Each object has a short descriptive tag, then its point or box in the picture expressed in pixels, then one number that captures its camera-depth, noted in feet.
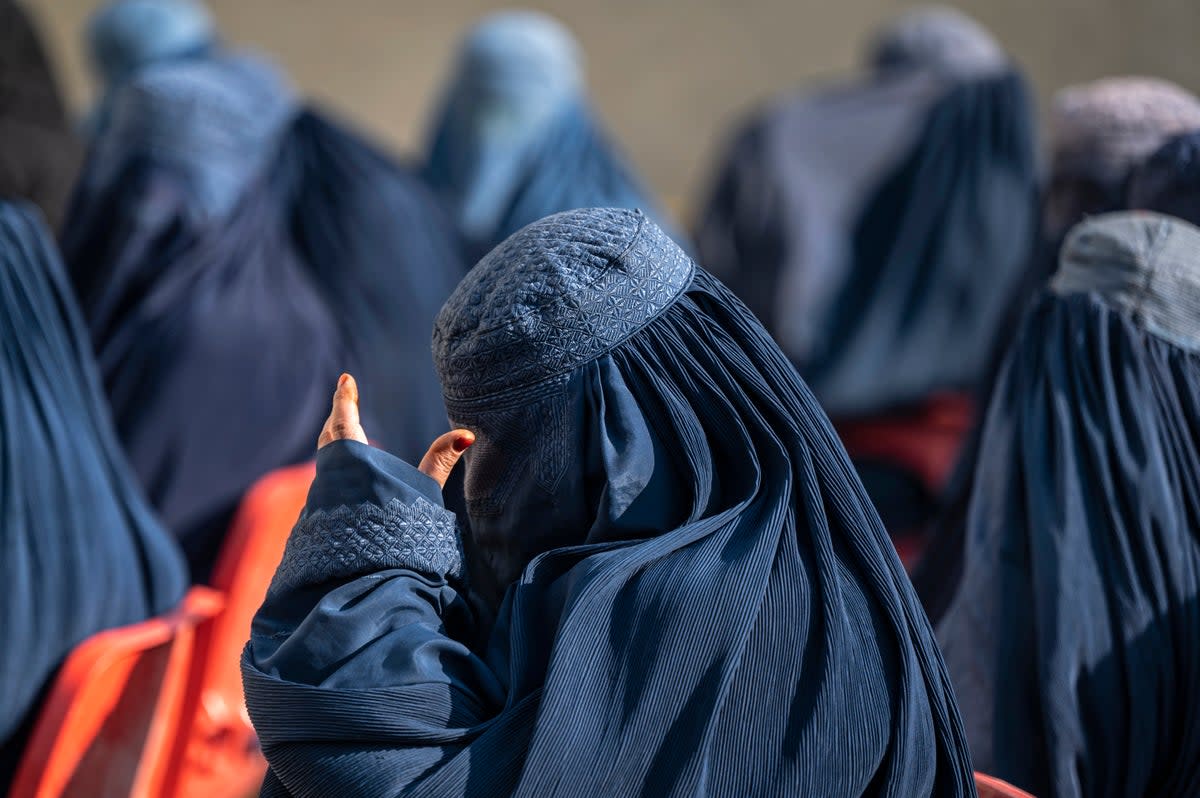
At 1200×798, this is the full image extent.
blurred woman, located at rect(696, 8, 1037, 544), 28.35
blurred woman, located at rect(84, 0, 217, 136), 33.04
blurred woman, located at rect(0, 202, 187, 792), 11.91
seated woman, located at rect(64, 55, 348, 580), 16.14
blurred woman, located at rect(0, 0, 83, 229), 15.33
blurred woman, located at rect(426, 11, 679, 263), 28.94
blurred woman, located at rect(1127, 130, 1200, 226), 13.38
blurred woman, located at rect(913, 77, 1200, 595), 16.29
